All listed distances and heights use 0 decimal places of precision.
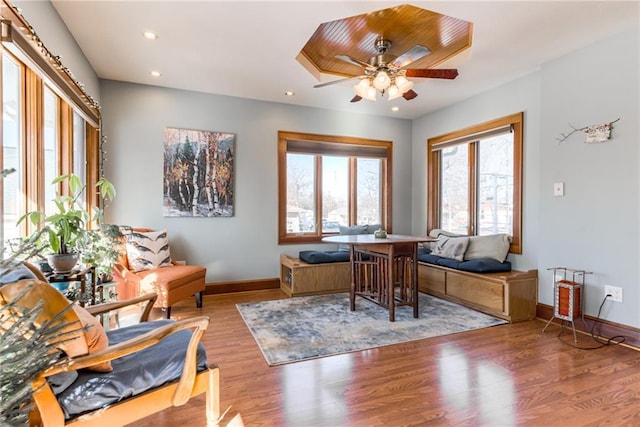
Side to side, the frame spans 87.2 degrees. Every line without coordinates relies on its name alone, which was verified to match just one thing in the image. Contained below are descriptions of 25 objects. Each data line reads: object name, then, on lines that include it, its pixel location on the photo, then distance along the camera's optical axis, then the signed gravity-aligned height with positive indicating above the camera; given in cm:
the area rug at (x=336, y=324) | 271 -110
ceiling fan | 281 +117
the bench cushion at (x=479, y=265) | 370 -62
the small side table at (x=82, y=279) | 207 -43
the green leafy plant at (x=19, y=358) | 84 -38
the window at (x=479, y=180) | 393 +42
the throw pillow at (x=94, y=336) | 130 -50
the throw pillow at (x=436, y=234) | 472 -34
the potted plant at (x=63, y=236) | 198 -15
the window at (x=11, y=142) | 206 +44
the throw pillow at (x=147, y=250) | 364 -43
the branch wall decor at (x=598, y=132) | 288 +70
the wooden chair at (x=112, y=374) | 118 -67
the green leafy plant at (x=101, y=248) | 246 -28
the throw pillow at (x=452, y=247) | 417 -46
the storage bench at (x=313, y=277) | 425 -86
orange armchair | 325 -71
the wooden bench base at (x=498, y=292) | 339 -87
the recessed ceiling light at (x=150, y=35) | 286 +152
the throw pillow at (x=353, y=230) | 492 -28
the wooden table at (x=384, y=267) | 336 -62
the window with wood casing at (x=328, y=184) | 483 +41
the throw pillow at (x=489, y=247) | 392 -43
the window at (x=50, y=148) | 267 +53
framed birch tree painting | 421 +49
